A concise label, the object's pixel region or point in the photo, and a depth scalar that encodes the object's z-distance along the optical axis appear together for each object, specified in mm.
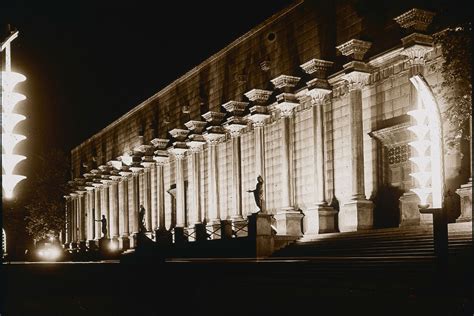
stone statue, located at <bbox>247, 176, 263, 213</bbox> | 29212
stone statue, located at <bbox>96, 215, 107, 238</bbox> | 51916
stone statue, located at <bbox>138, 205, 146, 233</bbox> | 42644
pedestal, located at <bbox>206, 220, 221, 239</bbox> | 39291
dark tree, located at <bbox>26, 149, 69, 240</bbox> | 72062
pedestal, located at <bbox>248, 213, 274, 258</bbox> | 26891
